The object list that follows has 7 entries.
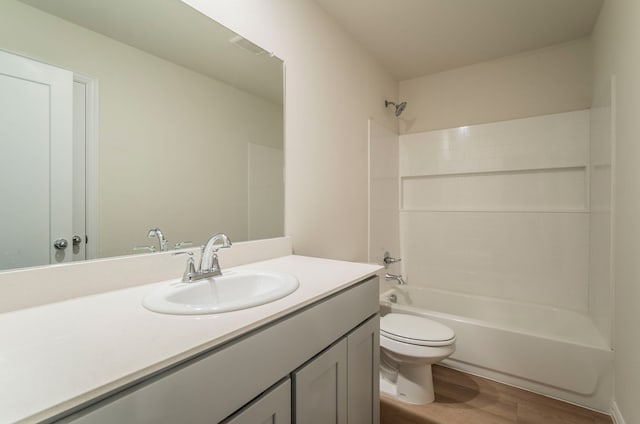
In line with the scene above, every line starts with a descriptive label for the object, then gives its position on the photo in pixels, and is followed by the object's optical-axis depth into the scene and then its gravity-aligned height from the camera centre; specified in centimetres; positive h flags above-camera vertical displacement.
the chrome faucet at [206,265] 103 -21
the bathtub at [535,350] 165 -89
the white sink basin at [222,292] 74 -26
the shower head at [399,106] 271 +100
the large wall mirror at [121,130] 80 +28
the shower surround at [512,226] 185 -13
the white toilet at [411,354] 163 -83
